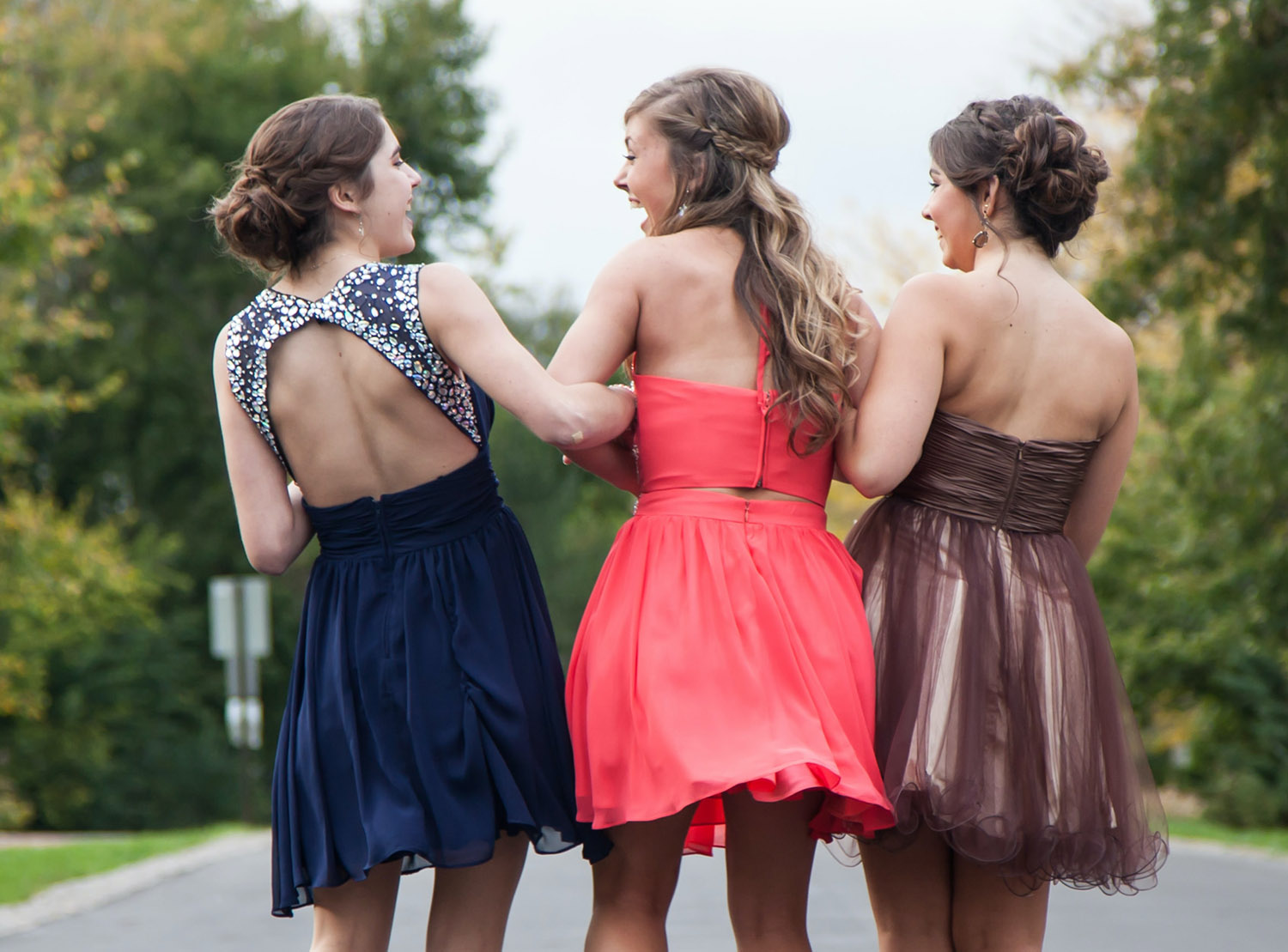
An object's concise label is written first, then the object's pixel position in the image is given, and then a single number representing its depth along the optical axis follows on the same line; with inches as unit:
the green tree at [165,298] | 1829.5
